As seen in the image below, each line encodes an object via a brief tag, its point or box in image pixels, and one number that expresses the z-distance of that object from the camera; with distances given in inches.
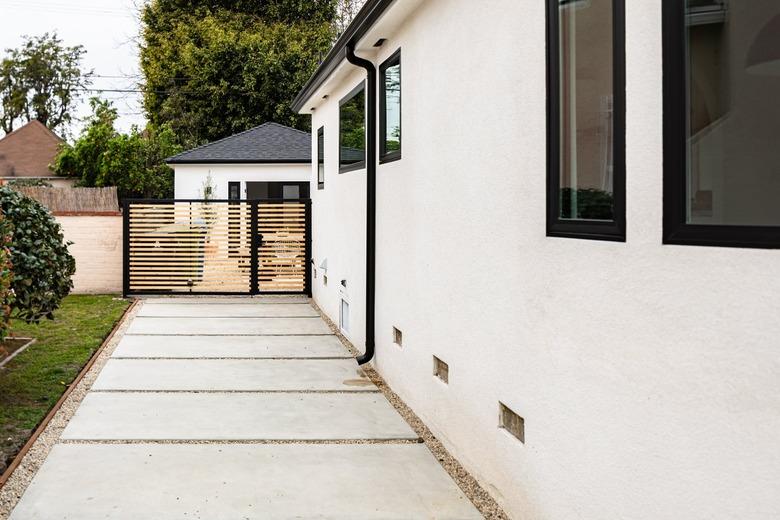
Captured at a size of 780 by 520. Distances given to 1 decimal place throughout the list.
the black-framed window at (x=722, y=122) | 100.7
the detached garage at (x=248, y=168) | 991.6
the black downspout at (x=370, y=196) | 360.5
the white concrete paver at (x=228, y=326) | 467.5
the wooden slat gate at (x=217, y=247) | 638.5
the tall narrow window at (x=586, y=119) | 132.6
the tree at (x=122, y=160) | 1206.9
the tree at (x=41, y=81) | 2206.0
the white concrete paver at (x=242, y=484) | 188.5
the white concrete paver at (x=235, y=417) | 254.5
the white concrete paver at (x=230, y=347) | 395.2
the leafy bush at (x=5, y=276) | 281.7
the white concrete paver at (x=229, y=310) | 540.1
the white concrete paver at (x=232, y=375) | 323.9
